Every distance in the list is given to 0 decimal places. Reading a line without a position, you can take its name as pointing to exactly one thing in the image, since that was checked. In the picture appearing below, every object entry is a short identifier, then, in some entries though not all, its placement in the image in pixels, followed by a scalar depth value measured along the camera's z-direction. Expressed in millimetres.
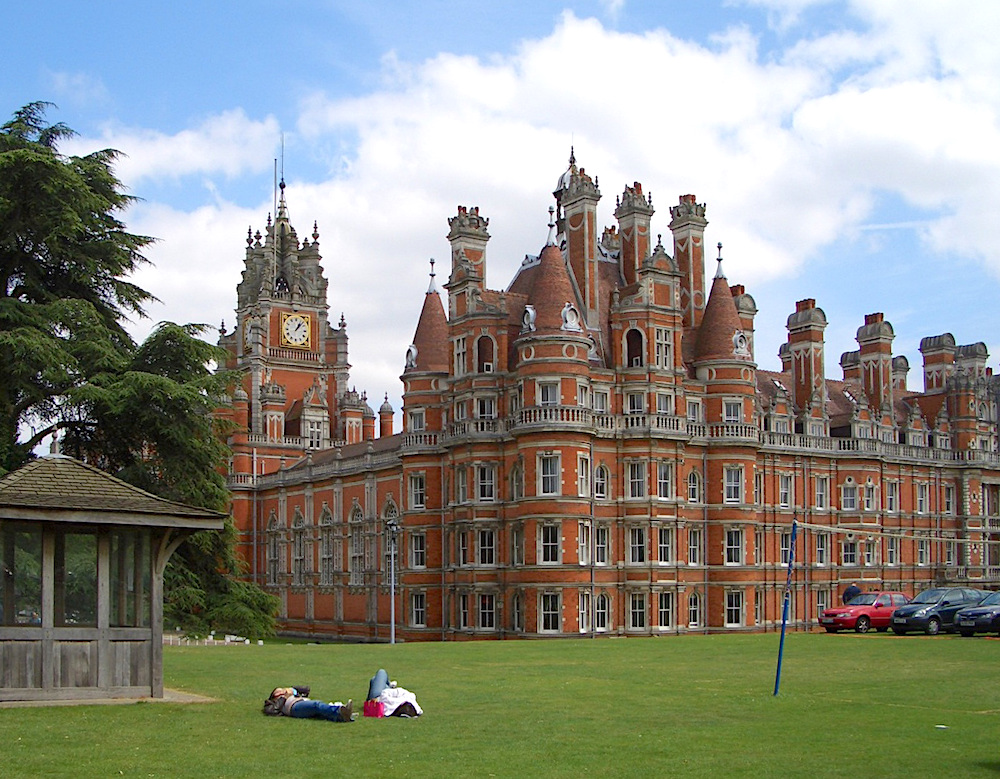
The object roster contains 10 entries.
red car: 48844
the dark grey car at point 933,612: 45250
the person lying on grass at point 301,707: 18922
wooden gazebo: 21172
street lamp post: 53938
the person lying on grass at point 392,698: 19562
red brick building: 55969
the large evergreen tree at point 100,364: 32781
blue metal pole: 23312
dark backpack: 19828
